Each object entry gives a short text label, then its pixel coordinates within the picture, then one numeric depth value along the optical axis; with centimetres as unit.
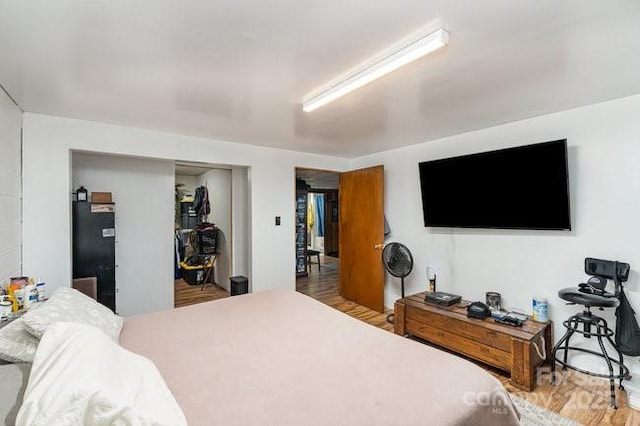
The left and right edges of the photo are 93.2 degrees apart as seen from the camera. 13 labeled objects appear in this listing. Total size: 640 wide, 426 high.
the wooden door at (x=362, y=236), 423
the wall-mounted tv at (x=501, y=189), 263
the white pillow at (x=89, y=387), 76
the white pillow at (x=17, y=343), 127
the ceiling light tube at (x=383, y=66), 153
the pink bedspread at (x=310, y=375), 108
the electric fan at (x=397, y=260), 369
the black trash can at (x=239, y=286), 392
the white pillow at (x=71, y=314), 129
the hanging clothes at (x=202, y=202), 577
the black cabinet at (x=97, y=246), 315
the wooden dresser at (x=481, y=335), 240
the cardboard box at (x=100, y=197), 328
